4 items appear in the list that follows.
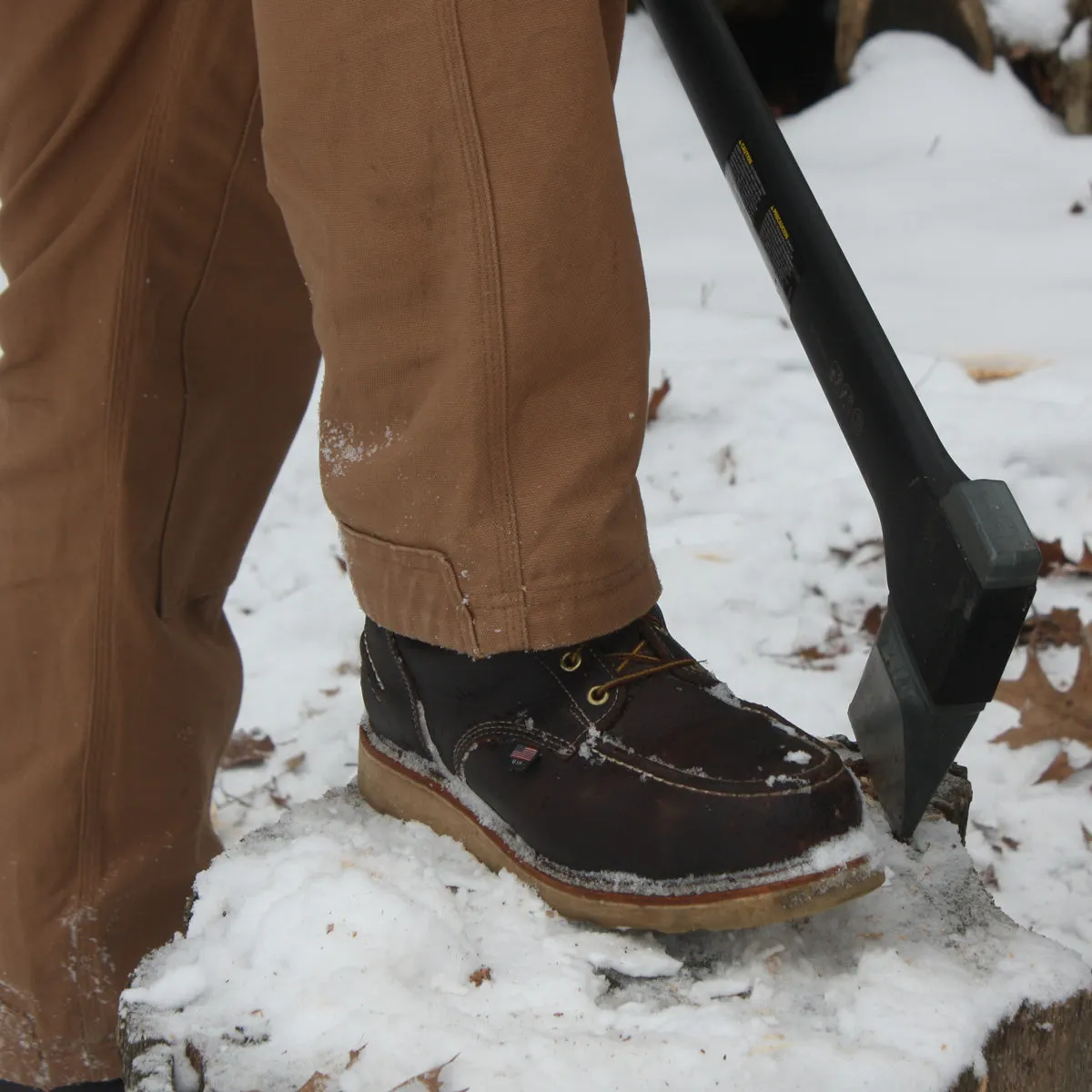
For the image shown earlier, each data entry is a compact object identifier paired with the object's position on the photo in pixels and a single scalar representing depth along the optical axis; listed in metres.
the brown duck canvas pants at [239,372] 1.83
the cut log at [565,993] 1.81
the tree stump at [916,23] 7.29
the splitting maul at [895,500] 1.81
